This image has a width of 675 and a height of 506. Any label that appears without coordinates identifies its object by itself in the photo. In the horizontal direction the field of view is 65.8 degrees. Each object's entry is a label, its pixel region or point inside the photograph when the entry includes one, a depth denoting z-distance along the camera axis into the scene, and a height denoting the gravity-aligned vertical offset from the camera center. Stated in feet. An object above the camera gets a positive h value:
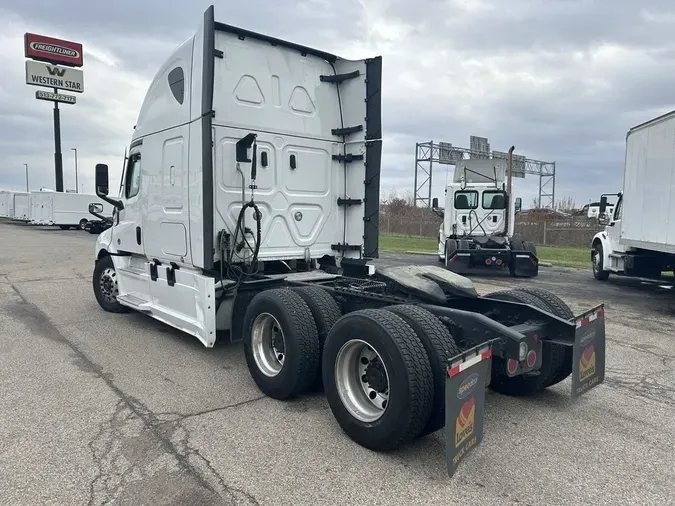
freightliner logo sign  138.92 +45.15
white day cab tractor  48.14 +1.42
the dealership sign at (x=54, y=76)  139.64 +38.40
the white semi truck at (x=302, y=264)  11.39 -1.69
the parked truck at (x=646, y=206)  29.25 +1.14
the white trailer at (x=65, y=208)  116.37 +1.90
